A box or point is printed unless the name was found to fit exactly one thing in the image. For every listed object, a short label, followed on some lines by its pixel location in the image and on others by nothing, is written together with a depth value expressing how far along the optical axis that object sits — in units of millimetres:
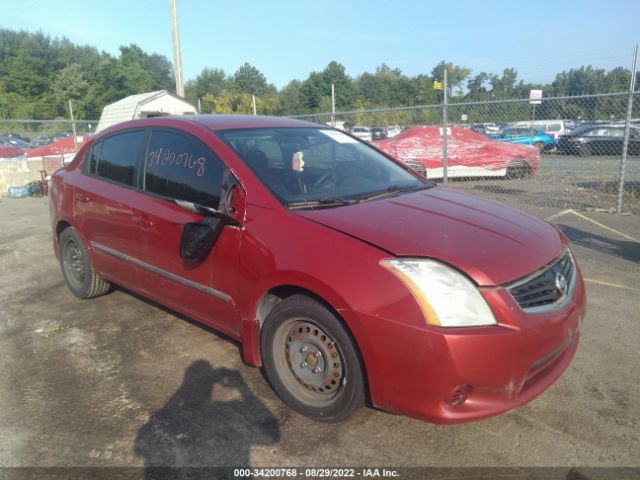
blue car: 20812
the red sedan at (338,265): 2287
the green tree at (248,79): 82125
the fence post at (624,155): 7489
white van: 24847
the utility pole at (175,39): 12992
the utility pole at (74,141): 14162
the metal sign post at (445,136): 9164
